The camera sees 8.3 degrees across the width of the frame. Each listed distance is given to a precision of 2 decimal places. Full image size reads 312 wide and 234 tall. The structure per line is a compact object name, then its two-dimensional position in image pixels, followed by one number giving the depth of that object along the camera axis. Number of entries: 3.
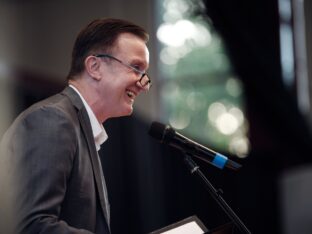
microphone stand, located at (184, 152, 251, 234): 5.30
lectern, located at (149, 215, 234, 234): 5.30
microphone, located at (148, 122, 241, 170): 5.37
